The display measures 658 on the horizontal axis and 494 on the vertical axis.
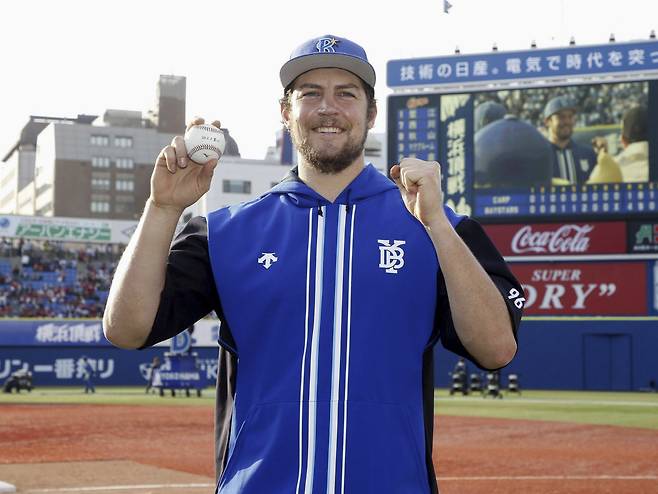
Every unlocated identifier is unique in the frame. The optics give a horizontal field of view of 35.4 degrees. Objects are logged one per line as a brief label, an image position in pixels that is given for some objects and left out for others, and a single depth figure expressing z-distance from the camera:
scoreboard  33.06
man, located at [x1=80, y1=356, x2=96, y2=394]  34.85
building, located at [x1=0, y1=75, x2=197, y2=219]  117.94
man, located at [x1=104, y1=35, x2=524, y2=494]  2.87
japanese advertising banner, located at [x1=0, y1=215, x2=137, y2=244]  49.47
